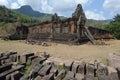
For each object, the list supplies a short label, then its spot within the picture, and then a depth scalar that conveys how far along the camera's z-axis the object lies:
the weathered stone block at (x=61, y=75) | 2.35
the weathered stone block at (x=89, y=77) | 2.19
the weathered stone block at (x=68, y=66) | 2.75
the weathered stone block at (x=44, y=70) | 2.40
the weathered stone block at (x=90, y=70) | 2.61
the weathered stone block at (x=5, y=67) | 2.59
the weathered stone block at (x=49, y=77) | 2.15
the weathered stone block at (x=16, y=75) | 2.21
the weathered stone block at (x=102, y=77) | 2.15
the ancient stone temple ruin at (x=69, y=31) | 7.01
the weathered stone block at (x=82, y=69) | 2.63
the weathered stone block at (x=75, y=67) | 2.66
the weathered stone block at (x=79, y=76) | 2.22
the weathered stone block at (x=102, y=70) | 2.58
